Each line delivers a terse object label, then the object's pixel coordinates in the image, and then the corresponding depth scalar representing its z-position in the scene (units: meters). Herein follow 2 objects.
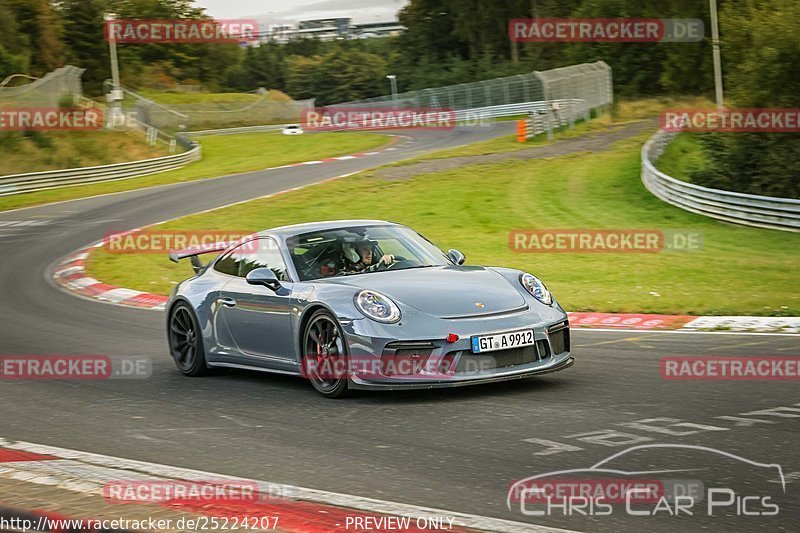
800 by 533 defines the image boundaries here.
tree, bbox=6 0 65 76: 82.19
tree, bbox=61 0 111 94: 86.06
